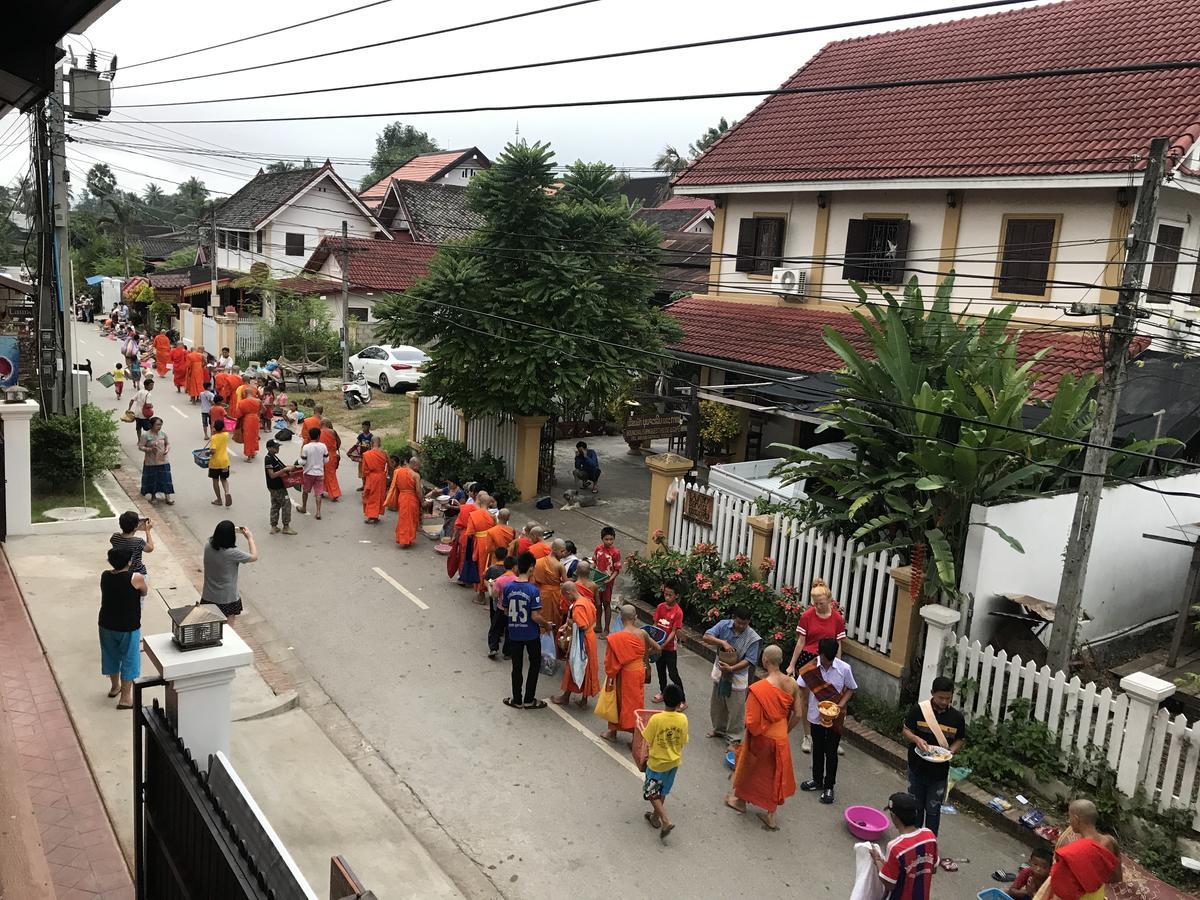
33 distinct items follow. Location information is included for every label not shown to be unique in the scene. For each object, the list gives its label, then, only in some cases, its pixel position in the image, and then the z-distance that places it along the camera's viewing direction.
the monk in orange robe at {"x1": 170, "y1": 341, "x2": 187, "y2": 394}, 27.28
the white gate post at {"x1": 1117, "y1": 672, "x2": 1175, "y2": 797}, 7.61
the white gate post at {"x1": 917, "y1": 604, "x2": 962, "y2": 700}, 9.10
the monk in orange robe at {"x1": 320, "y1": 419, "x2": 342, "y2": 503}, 16.52
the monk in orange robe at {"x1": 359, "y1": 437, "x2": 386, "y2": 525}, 15.54
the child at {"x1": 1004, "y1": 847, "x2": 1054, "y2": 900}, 6.61
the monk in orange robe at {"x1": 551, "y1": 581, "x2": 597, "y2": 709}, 9.11
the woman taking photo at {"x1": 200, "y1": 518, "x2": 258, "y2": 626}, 9.36
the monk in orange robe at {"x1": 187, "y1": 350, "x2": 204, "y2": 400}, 25.88
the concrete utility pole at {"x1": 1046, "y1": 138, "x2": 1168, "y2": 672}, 7.91
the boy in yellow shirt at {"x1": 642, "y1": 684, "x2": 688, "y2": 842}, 7.32
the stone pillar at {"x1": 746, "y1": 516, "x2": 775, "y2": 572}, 11.35
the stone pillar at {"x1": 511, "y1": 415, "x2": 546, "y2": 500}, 17.44
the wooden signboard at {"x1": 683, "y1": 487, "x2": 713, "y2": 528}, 12.41
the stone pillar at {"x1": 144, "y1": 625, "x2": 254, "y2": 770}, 5.27
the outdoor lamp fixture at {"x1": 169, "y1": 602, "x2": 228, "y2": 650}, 5.33
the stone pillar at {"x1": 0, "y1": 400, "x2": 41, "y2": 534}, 12.84
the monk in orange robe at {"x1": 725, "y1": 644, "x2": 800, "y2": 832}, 7.50
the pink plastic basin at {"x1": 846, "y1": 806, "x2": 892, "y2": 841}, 7.48
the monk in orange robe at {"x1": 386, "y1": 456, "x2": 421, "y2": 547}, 14.41
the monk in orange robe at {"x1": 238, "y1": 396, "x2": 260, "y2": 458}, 19.17
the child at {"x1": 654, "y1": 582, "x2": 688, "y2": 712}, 9.68
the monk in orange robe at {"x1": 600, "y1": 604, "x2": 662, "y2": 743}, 8.45
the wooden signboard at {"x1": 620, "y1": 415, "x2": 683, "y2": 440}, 17.66
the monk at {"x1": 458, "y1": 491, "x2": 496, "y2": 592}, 12.04
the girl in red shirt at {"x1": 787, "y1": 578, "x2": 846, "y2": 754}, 9.13
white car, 29.36
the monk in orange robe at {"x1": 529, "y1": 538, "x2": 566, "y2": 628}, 10.38
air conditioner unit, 18.11
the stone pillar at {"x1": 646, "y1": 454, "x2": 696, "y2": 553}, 13.01
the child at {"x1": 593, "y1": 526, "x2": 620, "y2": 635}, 11.36
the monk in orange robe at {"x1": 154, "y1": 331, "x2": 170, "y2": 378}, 30.81
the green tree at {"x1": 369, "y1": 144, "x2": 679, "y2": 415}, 15.88
